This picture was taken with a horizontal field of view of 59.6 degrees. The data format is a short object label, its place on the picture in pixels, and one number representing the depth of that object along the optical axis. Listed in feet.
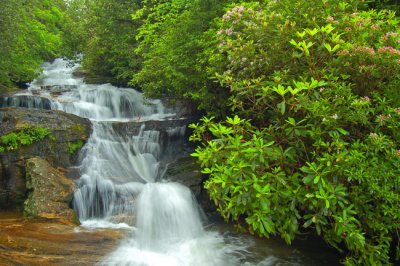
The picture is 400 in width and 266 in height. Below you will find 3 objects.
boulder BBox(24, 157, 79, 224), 21.59
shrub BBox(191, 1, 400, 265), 12.92
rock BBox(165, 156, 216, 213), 26.02
